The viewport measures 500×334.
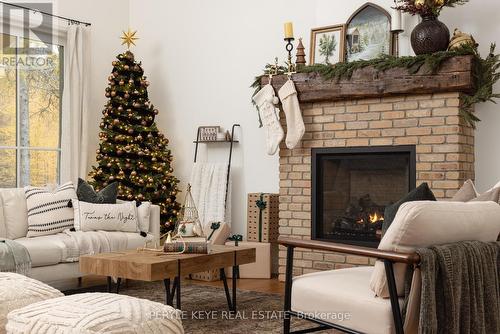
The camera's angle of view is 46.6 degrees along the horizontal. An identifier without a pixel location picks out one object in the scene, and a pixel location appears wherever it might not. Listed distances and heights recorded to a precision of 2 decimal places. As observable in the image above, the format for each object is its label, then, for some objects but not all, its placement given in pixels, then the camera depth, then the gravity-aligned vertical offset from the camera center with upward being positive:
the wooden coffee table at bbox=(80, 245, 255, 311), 3.17 -0.52
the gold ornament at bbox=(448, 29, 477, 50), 4.36 +1.03
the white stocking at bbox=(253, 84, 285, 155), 5.12 +0.51
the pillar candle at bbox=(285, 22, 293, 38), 4.98 +1.24
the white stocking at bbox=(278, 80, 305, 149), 5.01 +0.54
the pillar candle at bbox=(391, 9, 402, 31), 4.61 +1.23
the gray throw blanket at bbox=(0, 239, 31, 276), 3.82 -0.57
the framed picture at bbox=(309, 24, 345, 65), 5.06 +1.16
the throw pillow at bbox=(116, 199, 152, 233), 5.05 -0.36
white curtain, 6.05 +0.67
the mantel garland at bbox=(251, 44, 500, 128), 4.30 +0.84
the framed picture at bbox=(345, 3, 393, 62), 4.80 +1.20
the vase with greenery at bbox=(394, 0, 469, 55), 4.39 +1.13
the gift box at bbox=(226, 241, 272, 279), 5.36 -0.84
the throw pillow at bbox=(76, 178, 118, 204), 4.86 -0.17
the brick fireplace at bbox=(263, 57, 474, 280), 4.38 +0.38
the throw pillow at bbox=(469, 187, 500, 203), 2.74 -0.10
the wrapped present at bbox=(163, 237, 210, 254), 3.54 -0.44
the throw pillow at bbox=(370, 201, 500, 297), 2.30 -0.21
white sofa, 4.10 -0.51
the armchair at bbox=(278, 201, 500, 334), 2.29 -0.40
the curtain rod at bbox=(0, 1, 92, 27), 5.68 +1.64
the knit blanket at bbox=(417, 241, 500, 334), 2.24 -0.46
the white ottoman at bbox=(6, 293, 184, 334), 2.02 -0.52
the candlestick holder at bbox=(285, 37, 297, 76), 5.09 +0.95
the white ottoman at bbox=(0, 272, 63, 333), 2.47 -0.52
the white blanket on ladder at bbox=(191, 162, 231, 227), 5.83 -0.18
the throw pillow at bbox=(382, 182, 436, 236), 2.50 -0.10
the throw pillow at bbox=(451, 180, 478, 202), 2.90 -0.09
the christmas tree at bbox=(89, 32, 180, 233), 5.88 +0.26
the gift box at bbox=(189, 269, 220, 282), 5.17 -0.91
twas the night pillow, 4.65 -0.35
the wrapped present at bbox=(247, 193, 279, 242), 5.45 -0.41
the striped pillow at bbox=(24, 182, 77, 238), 4.48 -0.29
